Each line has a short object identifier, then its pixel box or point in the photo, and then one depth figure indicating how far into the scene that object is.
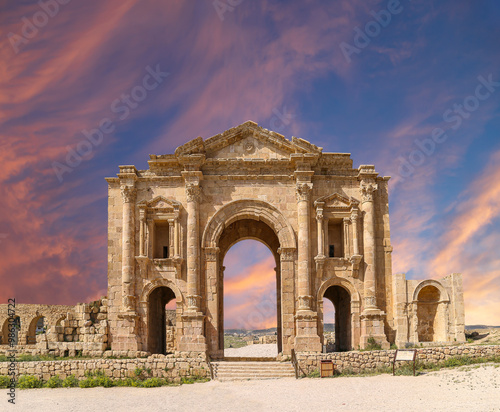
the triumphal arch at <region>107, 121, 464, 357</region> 26.55
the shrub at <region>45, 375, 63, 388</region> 22.59
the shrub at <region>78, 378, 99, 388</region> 22.16
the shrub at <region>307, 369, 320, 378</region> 23.33
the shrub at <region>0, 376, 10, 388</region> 22.90
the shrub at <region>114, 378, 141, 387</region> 22.42
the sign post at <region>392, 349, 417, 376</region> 21.15
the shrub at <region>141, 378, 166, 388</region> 22.12
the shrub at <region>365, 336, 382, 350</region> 25.73
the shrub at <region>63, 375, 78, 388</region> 22.50
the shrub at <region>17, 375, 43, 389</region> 22.53
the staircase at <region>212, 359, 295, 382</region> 23.44
